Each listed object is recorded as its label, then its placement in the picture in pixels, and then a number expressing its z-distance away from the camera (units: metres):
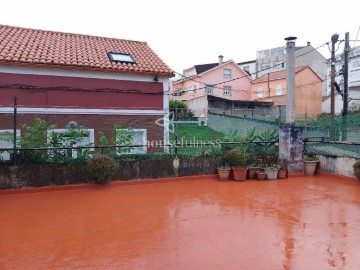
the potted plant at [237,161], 8.85
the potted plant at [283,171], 9.20
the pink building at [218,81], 32.66
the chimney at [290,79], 9.61
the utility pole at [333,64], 13.66
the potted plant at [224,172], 8.91
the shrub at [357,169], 8.13
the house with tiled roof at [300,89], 29.64
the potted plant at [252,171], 9.09
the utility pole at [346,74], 13.92
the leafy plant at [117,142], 8.54
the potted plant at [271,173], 9.04
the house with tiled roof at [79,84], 9.28
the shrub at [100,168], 7.77
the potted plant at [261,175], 9.03
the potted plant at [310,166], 9.66
